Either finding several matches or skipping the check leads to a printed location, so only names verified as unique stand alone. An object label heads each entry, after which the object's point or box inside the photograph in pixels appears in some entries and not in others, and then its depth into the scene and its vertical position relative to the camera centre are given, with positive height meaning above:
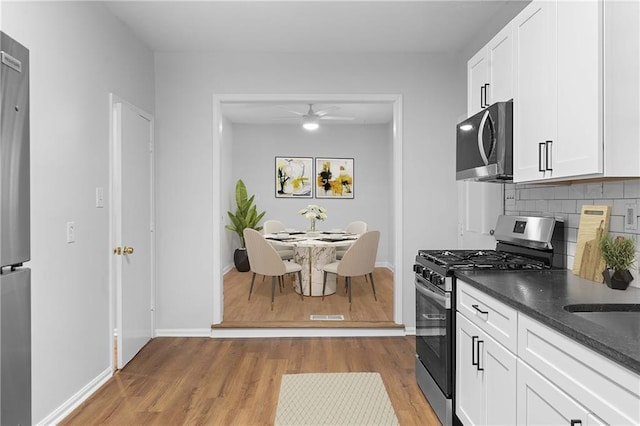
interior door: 3.30 -0.13
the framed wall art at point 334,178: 7.88 +0.57
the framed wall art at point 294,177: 7.89 +0.59
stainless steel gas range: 2.36 -0.36
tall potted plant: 7.29 -0.13
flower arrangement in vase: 5.99 -0.06
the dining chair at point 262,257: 4.79 -0.50
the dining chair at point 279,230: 6.04 -0.30
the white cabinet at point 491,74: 2.37 +0.79
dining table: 5.50 -0.62
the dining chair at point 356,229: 6.27 -0.27
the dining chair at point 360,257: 4.80 -0.51
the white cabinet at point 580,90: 1.62 +0.48
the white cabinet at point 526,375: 1.15 -0.54
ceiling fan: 5.91 +1.29
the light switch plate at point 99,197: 3.03 +0.09
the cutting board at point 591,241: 2.06 -0.14
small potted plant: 1.87 -0.21
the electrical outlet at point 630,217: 1.92 -0.03
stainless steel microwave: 2.32 +0.36
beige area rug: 2.54 -1.17
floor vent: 4.42 -1.07
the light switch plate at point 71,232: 2.66 -0.13
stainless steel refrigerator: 1.15 -0.07
